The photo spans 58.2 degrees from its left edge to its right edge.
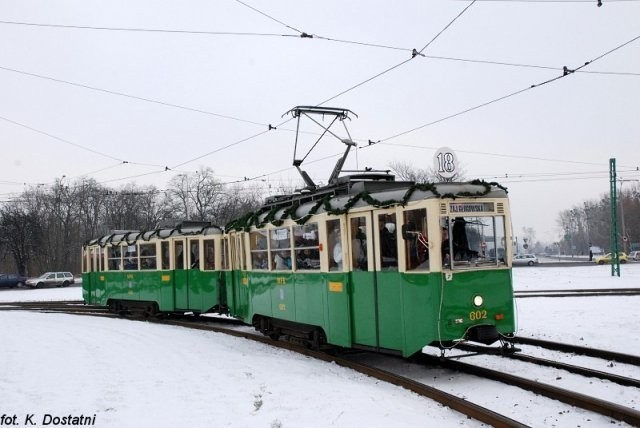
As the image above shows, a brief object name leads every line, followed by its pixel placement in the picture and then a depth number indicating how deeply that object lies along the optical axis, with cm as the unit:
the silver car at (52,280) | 4419
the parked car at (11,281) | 4622
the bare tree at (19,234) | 6028
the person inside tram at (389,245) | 848
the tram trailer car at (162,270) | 1625
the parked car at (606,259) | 4839
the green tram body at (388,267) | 797
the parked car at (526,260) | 5217
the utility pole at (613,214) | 2662
